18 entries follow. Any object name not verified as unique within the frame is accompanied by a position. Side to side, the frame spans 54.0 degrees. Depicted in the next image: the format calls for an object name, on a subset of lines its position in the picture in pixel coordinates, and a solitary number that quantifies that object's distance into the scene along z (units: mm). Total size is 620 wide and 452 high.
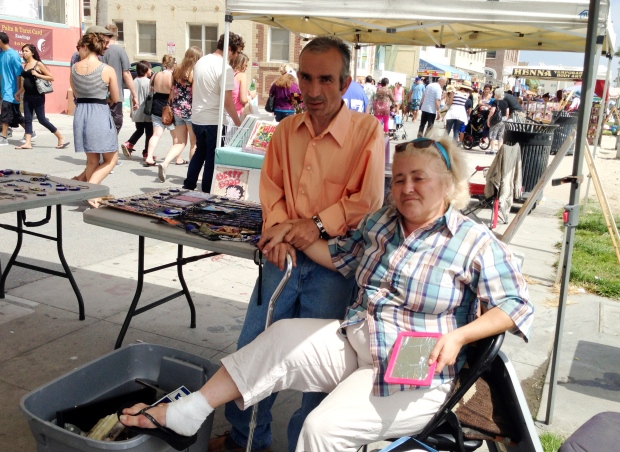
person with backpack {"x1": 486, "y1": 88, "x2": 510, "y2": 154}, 15547
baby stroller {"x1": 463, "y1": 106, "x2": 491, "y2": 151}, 16703
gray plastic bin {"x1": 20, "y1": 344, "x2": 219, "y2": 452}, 2119
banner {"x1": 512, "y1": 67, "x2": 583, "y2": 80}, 25281
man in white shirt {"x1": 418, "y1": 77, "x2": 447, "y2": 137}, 16266
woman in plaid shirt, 2006
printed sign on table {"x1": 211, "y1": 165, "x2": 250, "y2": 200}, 6594
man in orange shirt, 2428
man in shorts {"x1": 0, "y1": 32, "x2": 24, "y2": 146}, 10547
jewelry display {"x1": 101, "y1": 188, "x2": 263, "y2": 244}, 2748
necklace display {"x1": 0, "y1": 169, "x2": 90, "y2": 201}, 3363
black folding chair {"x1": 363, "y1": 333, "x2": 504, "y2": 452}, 1963
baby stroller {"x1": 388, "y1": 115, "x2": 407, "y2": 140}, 17250
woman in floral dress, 8188
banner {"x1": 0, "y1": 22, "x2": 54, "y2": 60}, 16141
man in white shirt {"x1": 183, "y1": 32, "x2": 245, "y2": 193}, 7027
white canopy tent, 4898
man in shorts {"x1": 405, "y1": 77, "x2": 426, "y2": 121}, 25111
